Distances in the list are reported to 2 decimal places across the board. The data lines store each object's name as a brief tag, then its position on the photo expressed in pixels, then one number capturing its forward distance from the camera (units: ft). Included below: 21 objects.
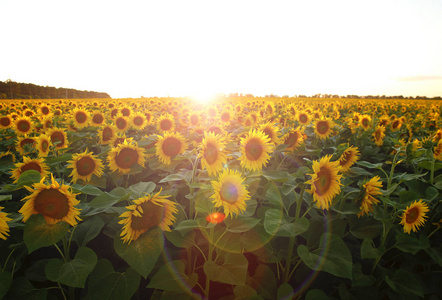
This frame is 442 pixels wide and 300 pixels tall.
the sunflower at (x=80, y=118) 17.76
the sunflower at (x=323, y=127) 15.39
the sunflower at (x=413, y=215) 6.21
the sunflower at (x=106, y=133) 12.93
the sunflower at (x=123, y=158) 9.05
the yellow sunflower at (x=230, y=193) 5.42
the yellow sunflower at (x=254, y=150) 7.74
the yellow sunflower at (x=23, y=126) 16.49
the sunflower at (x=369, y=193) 6.40
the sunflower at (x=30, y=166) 7.55
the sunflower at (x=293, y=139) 10.87
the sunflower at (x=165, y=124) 16.25
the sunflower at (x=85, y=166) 8.35
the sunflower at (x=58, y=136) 12.35
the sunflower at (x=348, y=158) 8.46
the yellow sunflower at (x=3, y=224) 4.33
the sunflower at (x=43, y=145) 11.16
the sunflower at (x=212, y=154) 7.29
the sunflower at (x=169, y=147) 9.30
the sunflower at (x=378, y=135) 15.92
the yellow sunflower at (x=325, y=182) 5.69
